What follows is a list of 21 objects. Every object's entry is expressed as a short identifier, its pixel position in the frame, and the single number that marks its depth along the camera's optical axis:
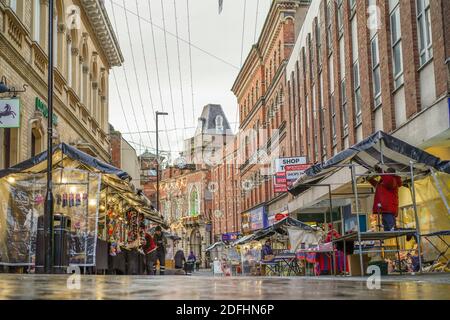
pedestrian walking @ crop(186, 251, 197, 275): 49.35
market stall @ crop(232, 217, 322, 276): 25.25
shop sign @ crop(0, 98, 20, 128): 15.87
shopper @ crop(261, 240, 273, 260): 29.20
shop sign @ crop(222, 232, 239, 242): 65.69
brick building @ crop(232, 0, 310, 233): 45.22
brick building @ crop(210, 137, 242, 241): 70.44
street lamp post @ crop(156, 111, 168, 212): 48.21
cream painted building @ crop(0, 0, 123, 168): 18.72
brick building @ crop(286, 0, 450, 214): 16.22
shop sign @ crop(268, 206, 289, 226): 37.88
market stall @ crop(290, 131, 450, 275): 12.73
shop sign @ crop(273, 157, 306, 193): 32.94
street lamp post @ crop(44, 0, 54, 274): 13.84
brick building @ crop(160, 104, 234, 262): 96.50
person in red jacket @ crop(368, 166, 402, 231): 13.04
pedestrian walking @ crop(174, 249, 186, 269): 37.44
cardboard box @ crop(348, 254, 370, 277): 13.67
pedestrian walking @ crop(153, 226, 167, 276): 23.19
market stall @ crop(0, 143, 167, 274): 14.97
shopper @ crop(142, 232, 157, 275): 21.88
